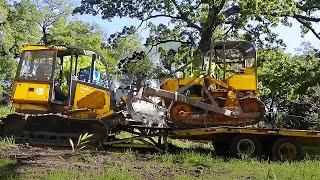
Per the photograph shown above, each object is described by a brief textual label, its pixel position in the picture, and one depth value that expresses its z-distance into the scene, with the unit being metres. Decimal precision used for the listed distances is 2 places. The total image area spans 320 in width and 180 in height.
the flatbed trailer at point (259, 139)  11.98
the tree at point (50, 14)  50.34
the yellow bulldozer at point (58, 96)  12.97
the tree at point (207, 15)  26.55
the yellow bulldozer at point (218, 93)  13.13
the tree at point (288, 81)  22.81
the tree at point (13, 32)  40.16
